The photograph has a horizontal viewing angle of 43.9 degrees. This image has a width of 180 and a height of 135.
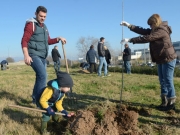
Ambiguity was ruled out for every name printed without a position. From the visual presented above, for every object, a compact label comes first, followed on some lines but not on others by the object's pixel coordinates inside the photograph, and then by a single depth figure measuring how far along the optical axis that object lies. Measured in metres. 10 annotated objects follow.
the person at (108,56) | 13.34
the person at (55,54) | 14.82
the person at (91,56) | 13.30
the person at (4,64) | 21.16
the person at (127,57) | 13.04
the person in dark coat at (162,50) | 4.24
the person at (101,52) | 10.67
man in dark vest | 4.05
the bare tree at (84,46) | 41.78
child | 3.32
